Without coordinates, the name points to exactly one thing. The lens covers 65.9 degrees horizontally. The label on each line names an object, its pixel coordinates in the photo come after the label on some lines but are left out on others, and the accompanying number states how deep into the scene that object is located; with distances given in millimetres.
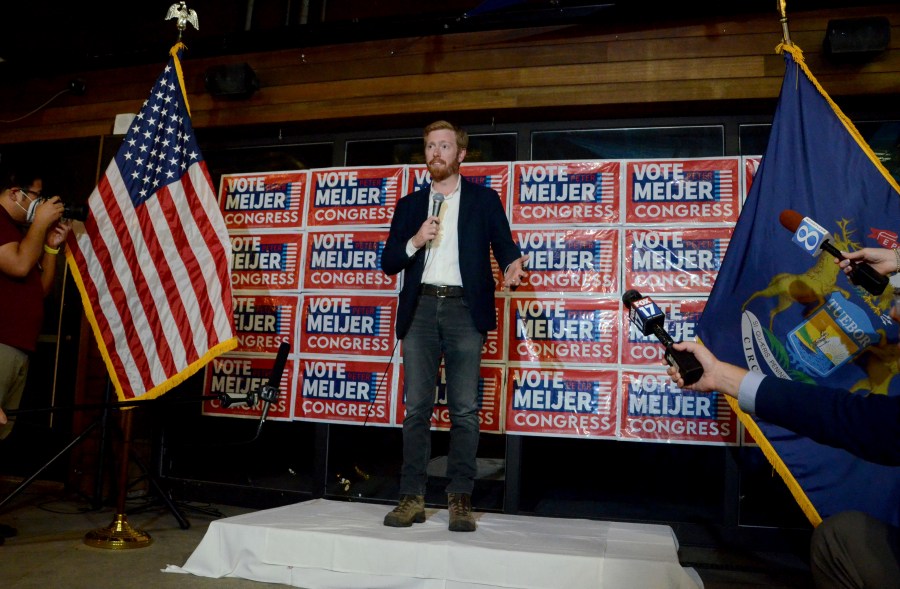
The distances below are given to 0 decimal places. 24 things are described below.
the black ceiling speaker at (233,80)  4547
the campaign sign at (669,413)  3676
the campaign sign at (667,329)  3801
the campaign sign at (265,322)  4375
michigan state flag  2875
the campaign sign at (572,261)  3941
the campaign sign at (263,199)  4492
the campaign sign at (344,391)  4121
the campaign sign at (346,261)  4266
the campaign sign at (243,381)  4277
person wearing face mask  3621
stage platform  2639
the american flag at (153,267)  3820
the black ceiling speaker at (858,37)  3646
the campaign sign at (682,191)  3850
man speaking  3246
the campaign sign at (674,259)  3826
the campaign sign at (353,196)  4324
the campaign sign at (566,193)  4004
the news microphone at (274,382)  3341
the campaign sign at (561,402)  3816
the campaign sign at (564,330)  3887
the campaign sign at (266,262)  4438
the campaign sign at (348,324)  4191
